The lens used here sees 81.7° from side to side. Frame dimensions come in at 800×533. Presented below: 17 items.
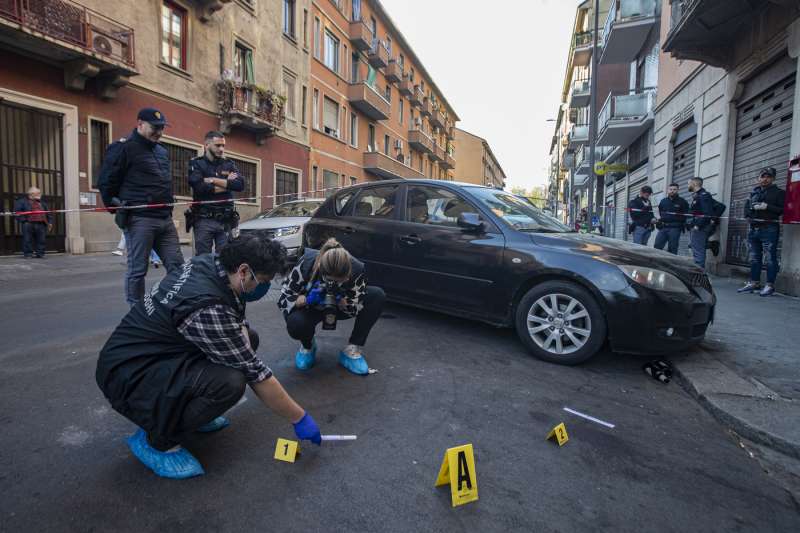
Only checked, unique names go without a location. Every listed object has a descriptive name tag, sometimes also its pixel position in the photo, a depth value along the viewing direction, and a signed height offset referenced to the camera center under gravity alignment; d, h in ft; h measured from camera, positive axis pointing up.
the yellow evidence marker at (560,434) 7.84 -3.32
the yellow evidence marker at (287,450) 6.95 -3.30
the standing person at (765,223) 22.02 +1.02
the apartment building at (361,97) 73.56 +26.06
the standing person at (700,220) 27.68 +1.37
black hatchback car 11.45 -0.90
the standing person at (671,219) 29.14 +1.45
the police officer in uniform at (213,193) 16.39 +1.37
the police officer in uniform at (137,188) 12.63 +1.13
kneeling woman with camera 9.95 -1.52
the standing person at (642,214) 33.30 +1.96
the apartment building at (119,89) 33.24 +12.37
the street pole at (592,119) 51.43 +14.14
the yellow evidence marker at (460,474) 6.12 -3.21
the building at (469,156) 210.38 +37.15
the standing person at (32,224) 31.94 +0.13
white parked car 27.40 +0.61
